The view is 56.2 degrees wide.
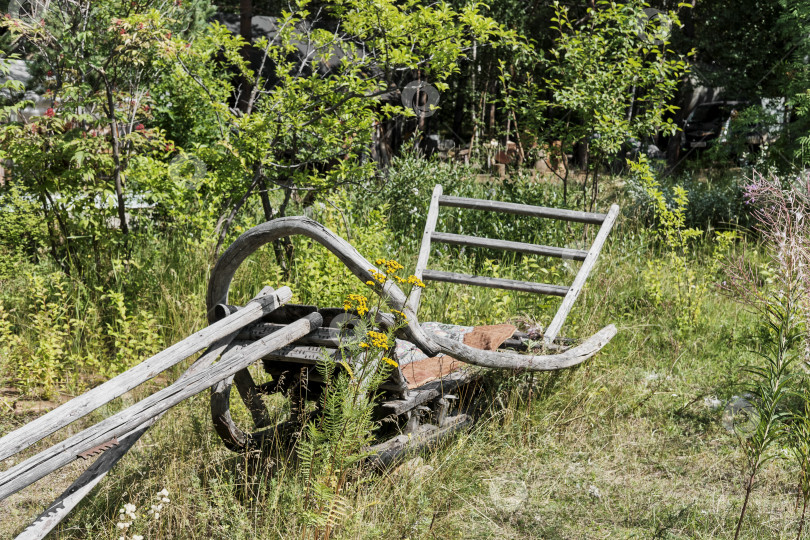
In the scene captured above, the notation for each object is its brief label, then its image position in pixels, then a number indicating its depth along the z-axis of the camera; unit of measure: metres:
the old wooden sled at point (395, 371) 3.22
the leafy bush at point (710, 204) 8.92
